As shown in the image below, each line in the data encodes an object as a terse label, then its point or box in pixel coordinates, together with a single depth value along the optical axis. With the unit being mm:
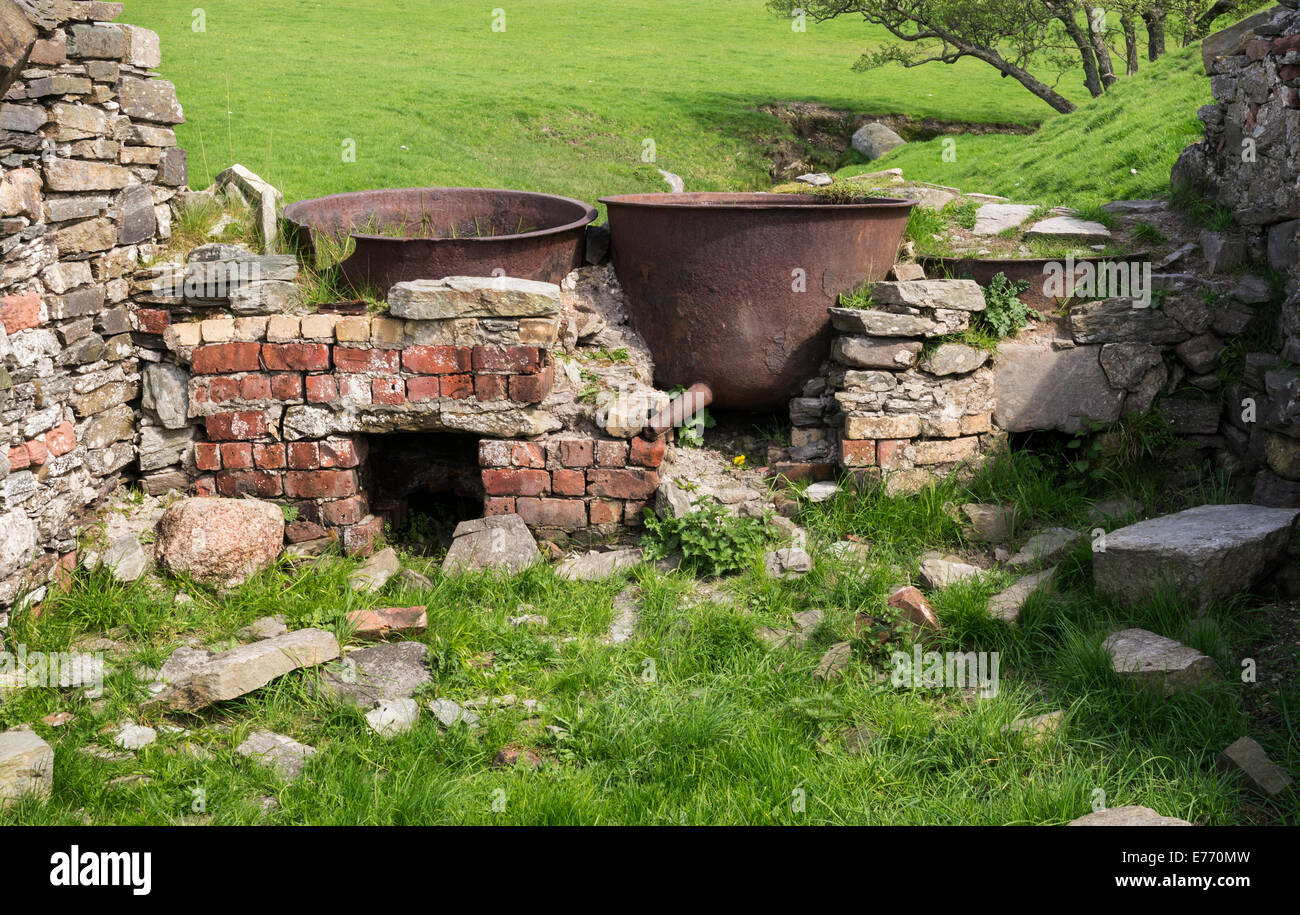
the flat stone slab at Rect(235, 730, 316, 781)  3062
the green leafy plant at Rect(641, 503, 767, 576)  4348
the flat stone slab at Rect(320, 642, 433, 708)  3475
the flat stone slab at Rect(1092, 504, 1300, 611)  3668
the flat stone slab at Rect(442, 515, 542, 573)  4406
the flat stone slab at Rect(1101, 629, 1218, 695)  3268
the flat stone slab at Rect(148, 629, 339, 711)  3334
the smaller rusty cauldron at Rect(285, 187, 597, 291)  4750
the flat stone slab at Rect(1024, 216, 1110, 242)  5496
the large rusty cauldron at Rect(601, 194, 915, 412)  4753
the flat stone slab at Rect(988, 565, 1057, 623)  3811
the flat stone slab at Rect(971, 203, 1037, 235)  5723
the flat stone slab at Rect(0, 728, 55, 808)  2842
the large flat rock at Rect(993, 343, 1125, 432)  4855
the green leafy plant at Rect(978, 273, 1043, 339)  4902
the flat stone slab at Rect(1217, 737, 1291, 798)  2859
